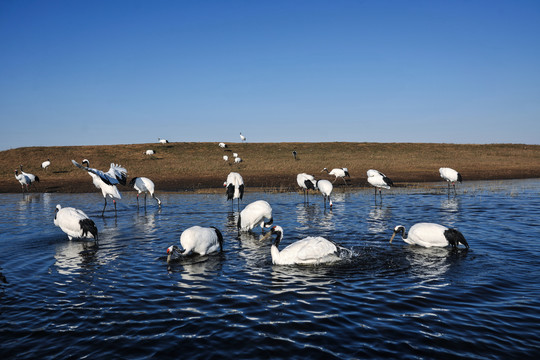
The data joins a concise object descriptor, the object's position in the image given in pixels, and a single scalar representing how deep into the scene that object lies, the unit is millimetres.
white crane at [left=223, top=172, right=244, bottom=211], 19797
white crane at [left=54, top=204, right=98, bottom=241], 12729
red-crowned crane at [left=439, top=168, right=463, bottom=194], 27156
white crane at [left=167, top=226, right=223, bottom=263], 10938
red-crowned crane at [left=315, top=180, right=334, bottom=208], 21844
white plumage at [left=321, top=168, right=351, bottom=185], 33906
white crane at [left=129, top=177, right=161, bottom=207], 22844
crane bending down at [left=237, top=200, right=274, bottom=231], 14492
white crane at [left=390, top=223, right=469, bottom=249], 11125
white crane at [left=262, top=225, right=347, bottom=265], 9891
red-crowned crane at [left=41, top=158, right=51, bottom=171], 44925
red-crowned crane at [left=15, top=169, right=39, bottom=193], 32750
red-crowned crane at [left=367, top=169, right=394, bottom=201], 24109
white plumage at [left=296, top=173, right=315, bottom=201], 24516
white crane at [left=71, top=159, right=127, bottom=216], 17722
